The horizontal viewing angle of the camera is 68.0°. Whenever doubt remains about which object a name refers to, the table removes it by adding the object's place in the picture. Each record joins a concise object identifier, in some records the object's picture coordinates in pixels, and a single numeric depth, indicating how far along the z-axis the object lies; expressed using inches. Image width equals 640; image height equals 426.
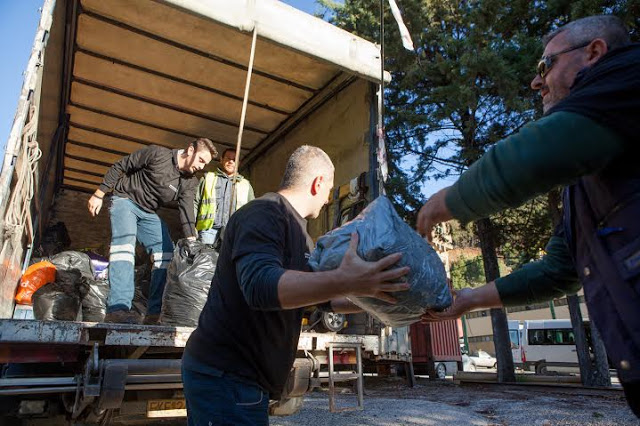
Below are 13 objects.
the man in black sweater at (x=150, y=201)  166.4
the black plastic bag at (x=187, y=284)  139.9
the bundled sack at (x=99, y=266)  185.0
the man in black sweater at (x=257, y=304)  56.2
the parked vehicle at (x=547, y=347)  816.9
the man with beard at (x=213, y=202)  196.2
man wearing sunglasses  44.3
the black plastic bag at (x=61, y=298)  142.3
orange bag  141.7
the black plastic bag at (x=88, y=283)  169.5
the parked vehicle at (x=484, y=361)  1092.5
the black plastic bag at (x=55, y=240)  270.3
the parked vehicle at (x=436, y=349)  551.2
